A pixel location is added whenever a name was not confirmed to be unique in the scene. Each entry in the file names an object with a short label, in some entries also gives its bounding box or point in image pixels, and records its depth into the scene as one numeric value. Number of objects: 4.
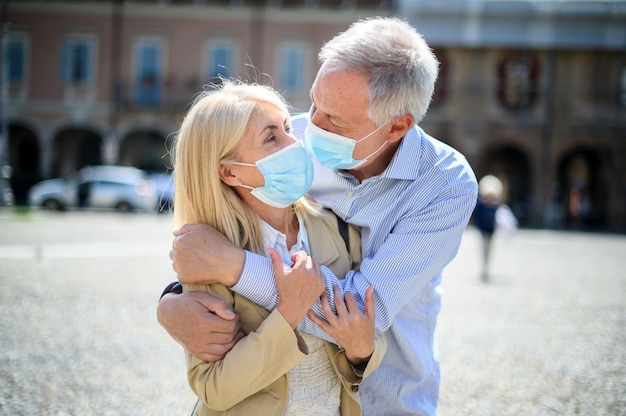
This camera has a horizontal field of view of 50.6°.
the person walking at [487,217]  12.50
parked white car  26.47
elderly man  2.19
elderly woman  1.92
